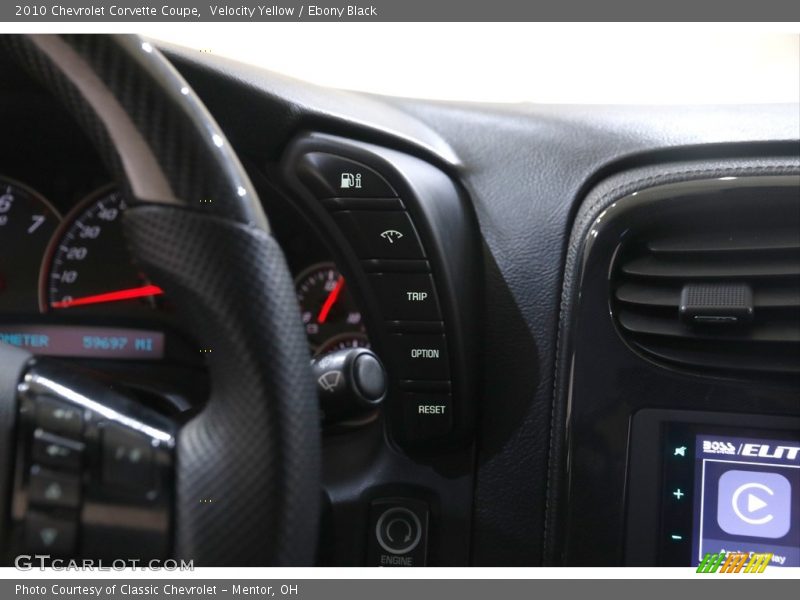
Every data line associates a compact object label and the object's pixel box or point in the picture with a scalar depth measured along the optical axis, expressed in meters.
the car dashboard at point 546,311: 0.85
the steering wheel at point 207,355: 0.51
